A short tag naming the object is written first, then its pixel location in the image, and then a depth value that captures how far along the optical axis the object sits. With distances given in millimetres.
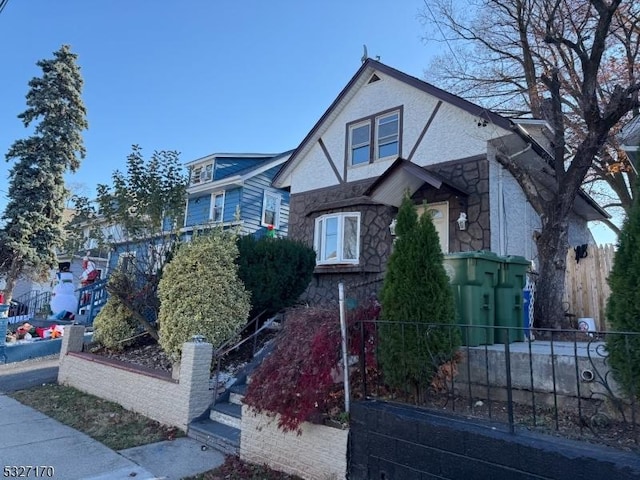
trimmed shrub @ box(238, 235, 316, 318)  7500
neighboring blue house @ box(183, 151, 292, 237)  18594
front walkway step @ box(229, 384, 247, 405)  5766
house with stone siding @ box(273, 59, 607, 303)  9016
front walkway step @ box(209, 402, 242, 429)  5310
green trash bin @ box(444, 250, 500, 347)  4953
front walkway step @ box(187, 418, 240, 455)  4836
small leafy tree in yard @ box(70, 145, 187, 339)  8312
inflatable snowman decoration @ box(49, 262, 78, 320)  13883
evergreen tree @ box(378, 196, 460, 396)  3748
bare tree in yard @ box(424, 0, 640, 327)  7543
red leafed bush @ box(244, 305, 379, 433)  4059
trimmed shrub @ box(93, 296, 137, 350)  8359
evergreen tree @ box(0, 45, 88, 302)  16828
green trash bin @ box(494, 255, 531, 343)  5531
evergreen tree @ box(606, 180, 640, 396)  2910
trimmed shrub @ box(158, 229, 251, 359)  6359
